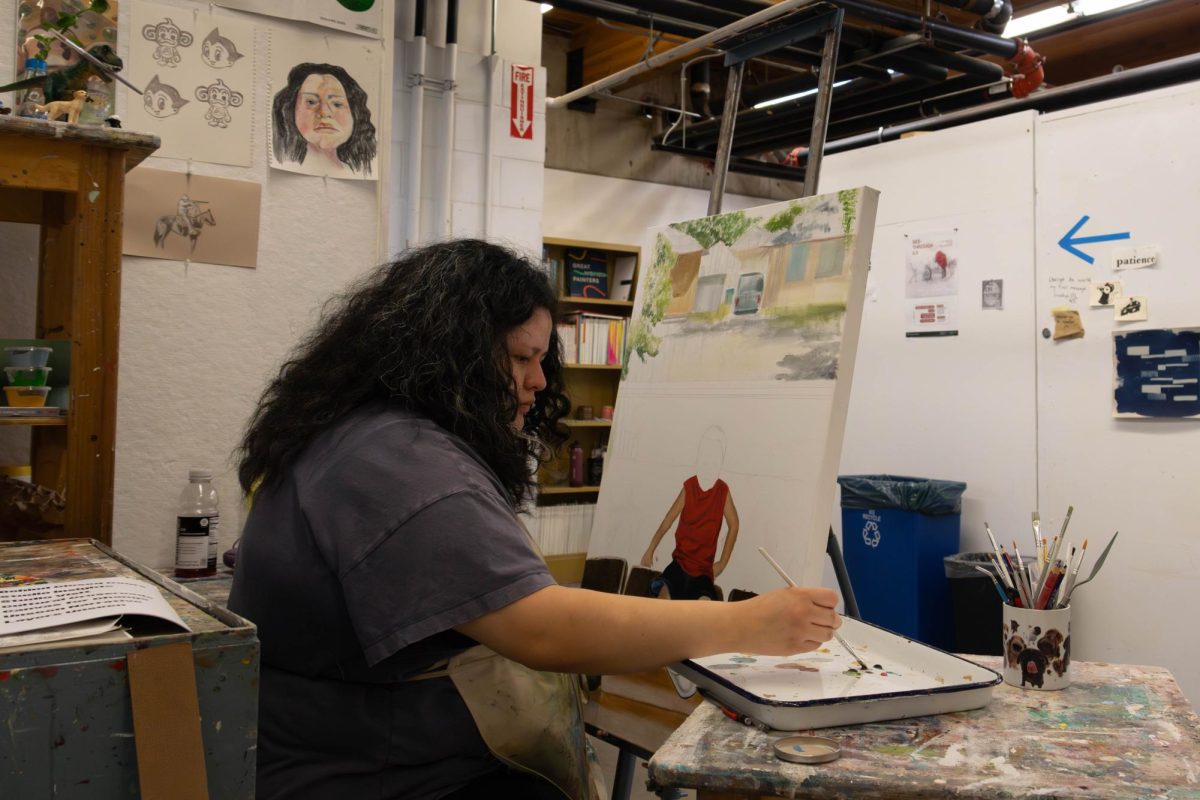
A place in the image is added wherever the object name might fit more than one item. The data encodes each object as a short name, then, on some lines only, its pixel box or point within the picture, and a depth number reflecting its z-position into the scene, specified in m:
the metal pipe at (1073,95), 3.90
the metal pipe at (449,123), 3.74
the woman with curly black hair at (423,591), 1.05
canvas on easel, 1.85
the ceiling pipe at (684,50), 2.40
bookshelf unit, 5.73
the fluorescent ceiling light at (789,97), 5.12
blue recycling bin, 3.21
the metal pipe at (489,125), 3.82
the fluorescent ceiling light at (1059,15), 4.18
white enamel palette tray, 1.14
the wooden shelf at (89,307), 1.72
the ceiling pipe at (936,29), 3.66
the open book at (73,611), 0.85
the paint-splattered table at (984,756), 0.99
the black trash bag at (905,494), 3.19
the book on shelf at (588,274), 5.82
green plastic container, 1.72
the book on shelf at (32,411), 1.68
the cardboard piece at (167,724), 0.86
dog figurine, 1.81
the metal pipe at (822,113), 2.21
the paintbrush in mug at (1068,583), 1.35
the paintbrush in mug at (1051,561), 1.35
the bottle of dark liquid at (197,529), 2.12
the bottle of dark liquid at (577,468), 5.75
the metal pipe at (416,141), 3.74
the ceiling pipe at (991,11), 3.88
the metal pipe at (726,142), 2.53
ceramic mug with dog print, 1.31
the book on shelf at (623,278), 5.89
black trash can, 3.07
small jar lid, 1.04
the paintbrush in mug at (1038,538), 1.40
